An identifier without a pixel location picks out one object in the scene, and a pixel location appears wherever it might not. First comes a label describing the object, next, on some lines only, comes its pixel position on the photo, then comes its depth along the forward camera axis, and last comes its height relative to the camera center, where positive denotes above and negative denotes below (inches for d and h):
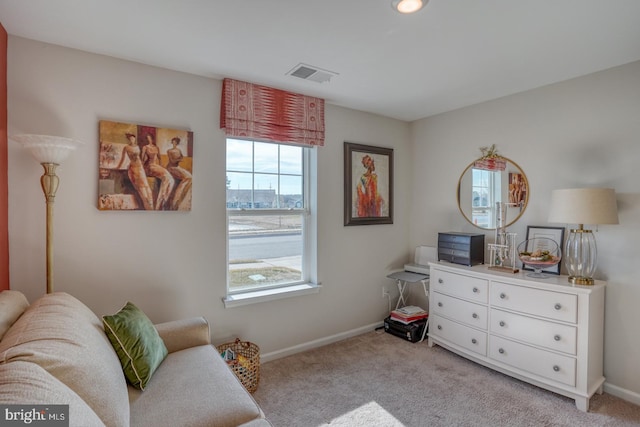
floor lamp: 69.0 +11.2
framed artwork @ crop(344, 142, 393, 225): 132.3 +10.6
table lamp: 85.8 -1.8
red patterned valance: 102.7 +32.6
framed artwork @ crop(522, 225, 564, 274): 103.0 -8.0
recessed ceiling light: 63.1 +40.9
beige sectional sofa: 35.7 -23.9
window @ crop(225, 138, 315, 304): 109.7 -3.2
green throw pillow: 62.6 -28.5
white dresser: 87.2 -35.8
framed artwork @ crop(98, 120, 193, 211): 86.1 +11.3
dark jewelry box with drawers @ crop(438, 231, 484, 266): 116.4 -14.4
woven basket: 90.4 -44.7
